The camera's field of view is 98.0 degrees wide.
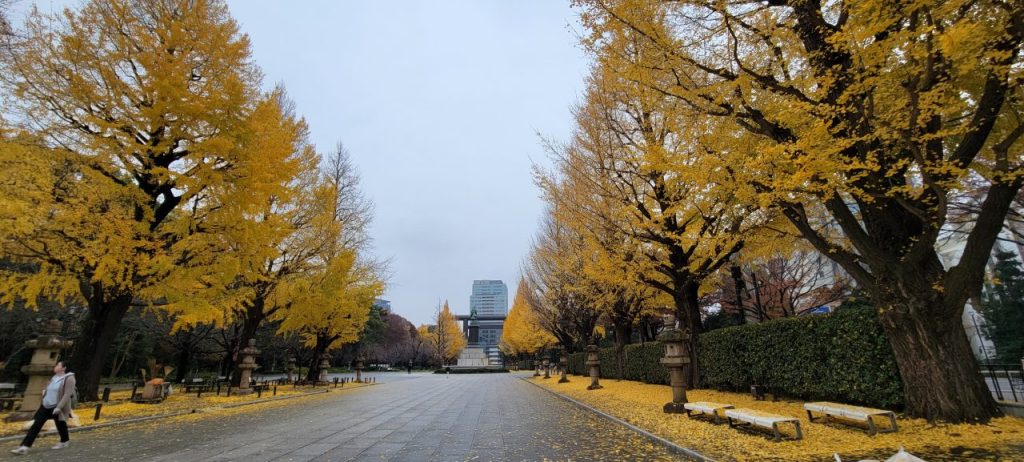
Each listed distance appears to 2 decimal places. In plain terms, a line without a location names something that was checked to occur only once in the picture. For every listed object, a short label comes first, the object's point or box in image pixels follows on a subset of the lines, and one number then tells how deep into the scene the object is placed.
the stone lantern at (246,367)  17.98
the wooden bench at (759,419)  6.36
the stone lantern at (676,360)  10.30
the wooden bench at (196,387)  18.78
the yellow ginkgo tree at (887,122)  5.65
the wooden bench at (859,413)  6.21
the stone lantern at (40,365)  9.63
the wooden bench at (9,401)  11.11
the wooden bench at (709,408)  8.18
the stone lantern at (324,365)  26.86
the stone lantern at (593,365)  18.91
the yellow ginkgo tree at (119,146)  10.40
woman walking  6.93
